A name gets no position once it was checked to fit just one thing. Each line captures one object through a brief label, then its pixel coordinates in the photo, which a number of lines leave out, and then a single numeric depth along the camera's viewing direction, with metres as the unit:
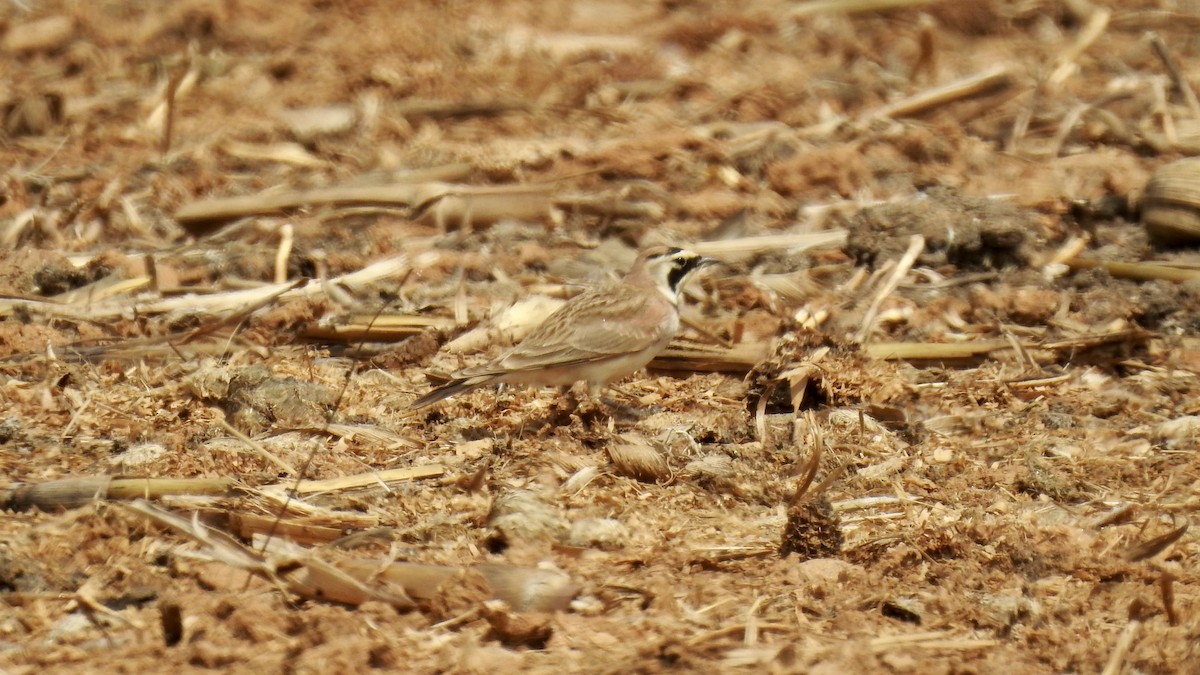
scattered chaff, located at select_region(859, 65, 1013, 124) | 20.72
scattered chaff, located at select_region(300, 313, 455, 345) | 14.56
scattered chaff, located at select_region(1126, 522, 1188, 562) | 10.31
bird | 12.91
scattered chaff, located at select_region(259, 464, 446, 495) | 11.10
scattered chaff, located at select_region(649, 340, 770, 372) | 14.20
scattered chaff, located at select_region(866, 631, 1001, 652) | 9.11
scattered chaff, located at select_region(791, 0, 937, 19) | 24.56
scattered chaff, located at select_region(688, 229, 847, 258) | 16.86
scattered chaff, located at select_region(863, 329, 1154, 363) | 14.39
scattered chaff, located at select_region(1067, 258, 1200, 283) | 15.60
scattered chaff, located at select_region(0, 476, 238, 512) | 10.54
